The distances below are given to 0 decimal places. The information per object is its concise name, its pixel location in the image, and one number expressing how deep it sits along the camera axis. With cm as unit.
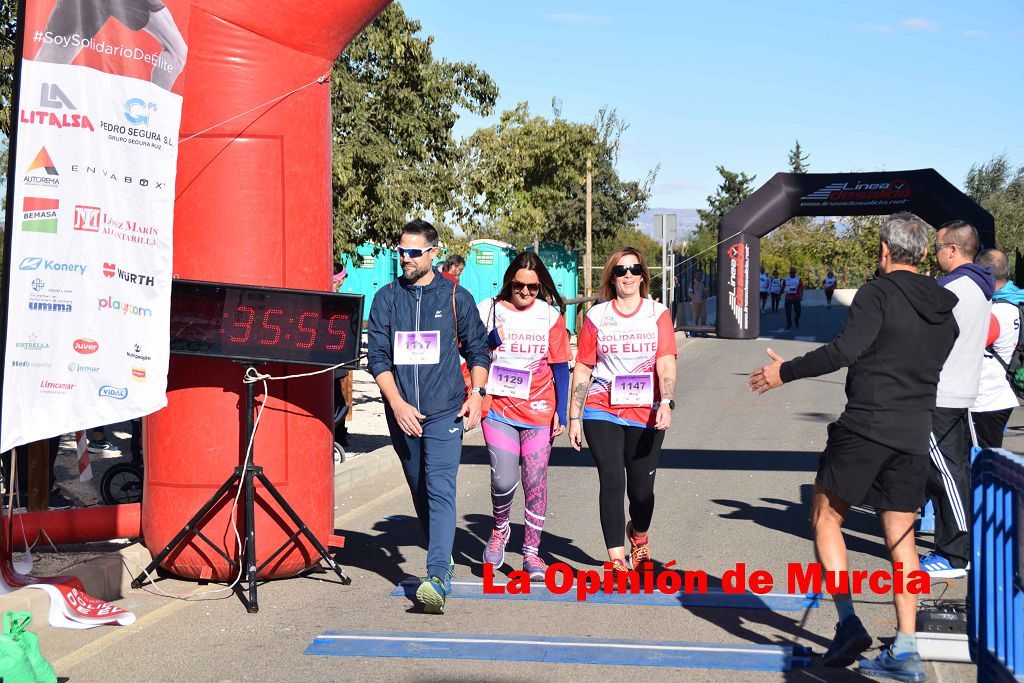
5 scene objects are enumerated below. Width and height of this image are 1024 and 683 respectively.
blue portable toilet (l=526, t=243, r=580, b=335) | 3086
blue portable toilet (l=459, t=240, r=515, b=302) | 2900
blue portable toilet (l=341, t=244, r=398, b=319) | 3331
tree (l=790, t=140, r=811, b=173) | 11119
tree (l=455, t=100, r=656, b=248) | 1883
